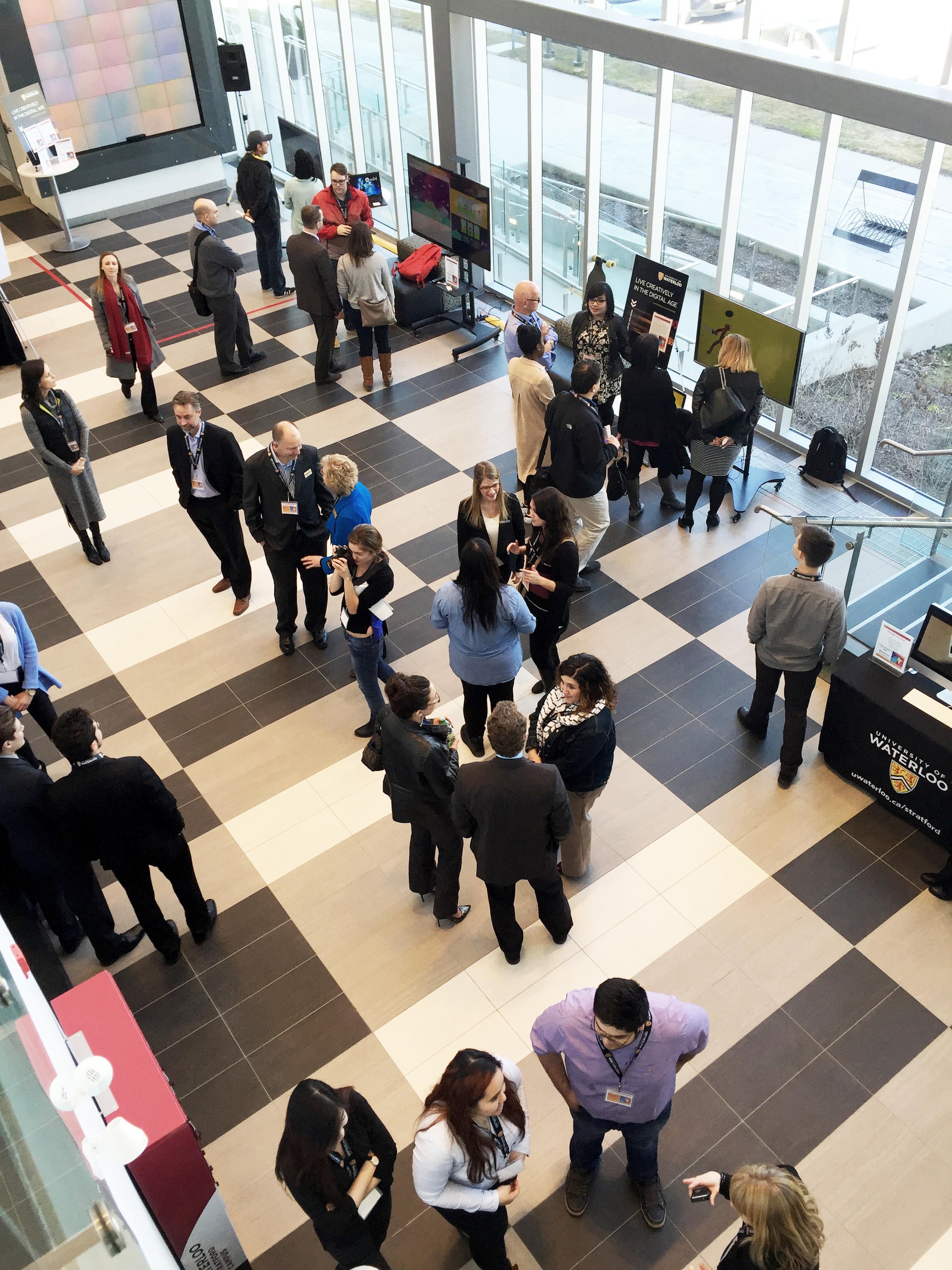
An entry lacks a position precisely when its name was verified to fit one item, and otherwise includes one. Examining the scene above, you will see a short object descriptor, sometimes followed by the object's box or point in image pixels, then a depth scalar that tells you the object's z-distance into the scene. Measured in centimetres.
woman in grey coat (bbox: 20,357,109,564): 658
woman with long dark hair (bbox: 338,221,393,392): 855
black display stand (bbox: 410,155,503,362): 980
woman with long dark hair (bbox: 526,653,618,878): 416
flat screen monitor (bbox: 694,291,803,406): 715
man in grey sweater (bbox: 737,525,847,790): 495
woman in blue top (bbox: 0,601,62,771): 530
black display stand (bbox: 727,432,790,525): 766
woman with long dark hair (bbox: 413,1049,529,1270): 282
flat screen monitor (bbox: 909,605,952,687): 512
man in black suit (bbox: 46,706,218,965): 407
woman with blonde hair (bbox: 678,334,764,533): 686
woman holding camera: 508
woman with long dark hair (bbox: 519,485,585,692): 524
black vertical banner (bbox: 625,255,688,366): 795
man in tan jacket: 675
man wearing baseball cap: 1009
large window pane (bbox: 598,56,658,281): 834
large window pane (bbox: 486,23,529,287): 941
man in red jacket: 946
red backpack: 1020
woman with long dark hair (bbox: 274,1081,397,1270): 280
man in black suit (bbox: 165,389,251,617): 611
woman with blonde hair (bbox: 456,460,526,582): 537
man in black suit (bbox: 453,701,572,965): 380
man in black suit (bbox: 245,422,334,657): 588
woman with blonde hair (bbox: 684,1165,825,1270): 262
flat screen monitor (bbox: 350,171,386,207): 1028
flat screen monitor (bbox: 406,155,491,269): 934
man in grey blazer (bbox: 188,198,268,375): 891
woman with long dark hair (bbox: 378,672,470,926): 409
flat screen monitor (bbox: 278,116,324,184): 1120
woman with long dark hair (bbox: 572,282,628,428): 748
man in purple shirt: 300
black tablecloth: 496
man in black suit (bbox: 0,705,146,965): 421
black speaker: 1227
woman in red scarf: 838
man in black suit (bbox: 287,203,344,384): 874
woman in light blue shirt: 477
